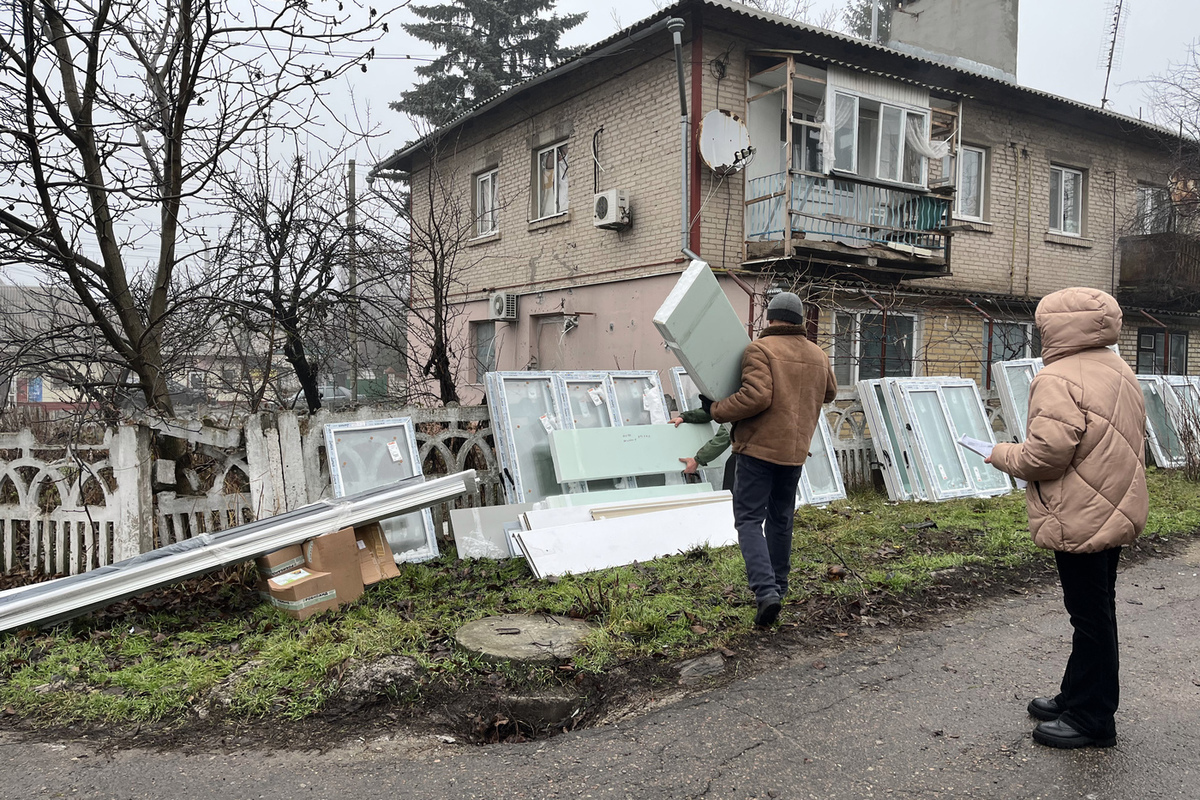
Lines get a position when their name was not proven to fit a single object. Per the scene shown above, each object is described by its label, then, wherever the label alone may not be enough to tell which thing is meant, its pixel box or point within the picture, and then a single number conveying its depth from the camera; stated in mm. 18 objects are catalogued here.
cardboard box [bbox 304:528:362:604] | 4285
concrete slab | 3553
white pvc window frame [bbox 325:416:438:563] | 5375
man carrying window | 3980
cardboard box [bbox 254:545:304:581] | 4258
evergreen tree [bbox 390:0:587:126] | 23844
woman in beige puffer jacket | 2738
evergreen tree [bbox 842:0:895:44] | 32438
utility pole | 7646
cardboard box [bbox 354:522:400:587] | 4590
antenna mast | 19625
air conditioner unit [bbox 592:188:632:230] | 11812
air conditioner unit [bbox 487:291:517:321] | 14391
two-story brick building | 11086
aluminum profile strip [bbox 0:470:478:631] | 3820
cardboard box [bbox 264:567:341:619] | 4145
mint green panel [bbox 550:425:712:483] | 6098
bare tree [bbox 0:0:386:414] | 4574
